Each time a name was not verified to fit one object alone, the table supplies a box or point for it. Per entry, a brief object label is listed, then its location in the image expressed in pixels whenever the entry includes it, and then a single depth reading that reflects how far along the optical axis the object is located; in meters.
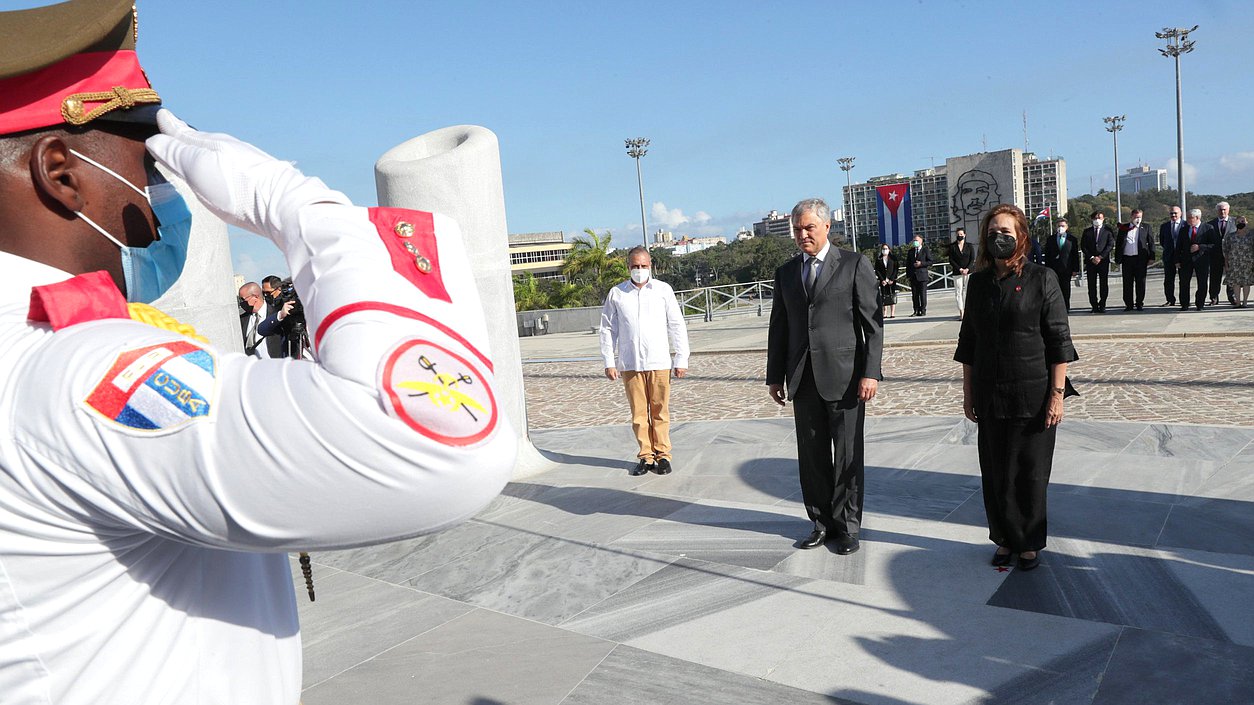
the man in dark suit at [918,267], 18.28
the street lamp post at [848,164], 52.28
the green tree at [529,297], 36.53
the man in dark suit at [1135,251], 15.07
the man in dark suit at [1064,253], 14.99
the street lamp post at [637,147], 42.03
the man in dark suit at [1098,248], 15.11
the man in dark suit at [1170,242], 15.23
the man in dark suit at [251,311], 8.16
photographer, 5.69
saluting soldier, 0.82
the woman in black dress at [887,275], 18.80
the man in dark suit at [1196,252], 14.73
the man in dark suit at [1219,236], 14.70
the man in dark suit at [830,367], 4.86
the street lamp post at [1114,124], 49.66
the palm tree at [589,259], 44.88
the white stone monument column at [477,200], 6.61
